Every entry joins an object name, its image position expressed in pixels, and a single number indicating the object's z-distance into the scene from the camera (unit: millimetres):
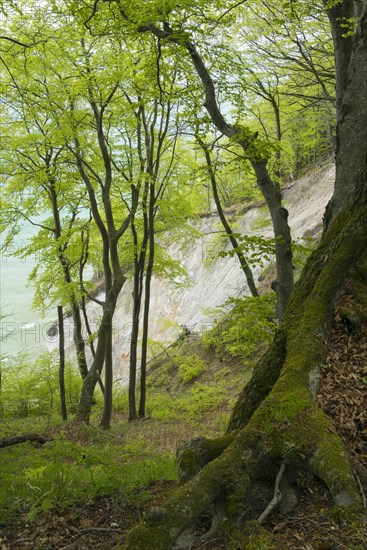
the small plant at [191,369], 17016
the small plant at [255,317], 7875
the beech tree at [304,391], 2791
